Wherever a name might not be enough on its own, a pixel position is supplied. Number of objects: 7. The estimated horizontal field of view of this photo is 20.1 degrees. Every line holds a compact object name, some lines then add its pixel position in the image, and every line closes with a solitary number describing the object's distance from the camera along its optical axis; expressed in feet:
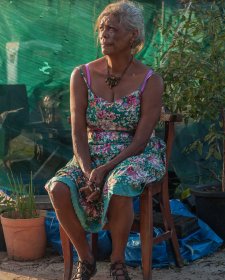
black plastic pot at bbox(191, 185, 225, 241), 15.30
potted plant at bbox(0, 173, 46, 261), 15.01
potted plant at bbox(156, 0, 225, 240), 14.67
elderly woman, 12.03
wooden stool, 12.41
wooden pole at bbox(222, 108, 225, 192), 15.51
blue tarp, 14.24
